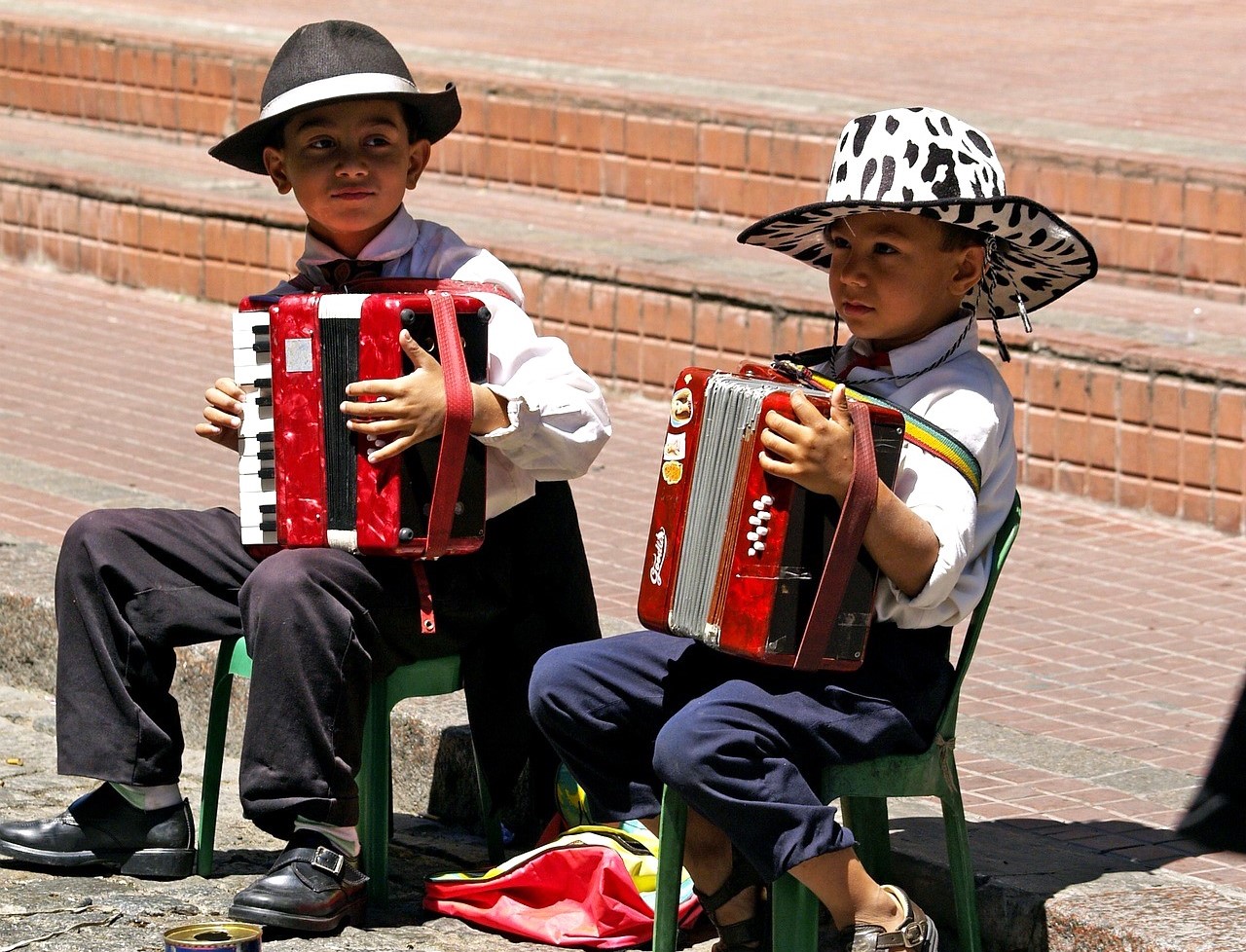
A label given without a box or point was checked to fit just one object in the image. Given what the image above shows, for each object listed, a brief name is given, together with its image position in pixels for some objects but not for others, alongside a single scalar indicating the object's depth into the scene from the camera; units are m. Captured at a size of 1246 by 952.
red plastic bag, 7.23
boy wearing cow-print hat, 6.33
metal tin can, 5.98
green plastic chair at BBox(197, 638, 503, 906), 7.36
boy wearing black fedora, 7.08
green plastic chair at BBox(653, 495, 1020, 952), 6.45
